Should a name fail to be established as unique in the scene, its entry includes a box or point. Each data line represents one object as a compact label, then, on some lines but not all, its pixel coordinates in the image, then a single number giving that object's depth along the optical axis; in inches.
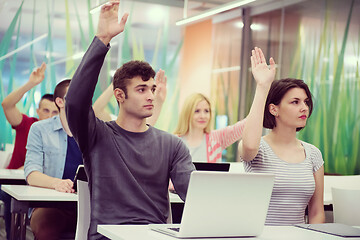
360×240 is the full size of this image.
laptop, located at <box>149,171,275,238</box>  71.0
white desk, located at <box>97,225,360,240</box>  74.9
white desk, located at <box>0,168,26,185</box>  161.3
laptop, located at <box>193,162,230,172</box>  125.6
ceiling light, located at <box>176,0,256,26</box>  219.1
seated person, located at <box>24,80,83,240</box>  143.7
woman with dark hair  103.5
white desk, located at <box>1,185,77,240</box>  121.2
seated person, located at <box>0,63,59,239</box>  194.7
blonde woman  181.9
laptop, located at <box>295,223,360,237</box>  85.3
